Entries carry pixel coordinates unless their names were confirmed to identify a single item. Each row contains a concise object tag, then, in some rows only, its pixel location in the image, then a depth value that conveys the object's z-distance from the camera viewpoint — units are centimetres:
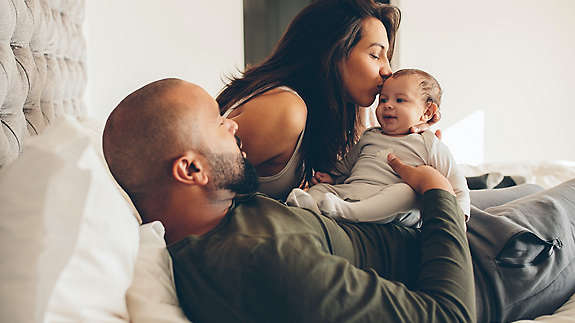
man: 82
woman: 155
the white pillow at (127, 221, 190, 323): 83
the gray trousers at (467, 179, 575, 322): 116
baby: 122
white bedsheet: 225
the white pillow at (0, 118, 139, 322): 65
